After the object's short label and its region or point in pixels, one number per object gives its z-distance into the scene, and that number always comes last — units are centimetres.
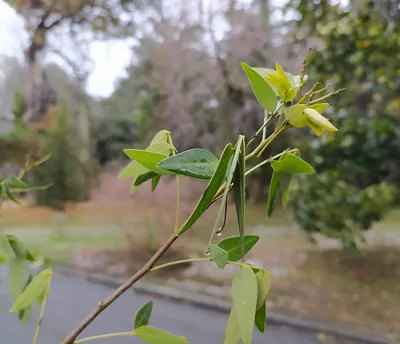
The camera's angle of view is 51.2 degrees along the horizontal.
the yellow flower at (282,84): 17
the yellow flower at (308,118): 15
